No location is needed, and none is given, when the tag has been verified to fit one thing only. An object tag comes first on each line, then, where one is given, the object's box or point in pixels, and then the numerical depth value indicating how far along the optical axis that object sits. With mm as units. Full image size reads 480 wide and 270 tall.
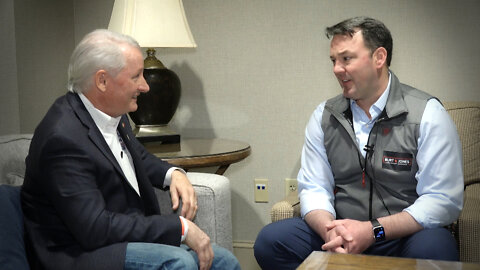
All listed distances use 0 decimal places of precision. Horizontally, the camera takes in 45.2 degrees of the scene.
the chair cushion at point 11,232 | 1459
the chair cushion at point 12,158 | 1854
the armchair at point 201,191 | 1809
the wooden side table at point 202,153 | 2176
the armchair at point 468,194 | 1766
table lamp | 2320
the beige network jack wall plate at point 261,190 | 2859
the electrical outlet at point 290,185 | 2799
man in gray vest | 1770
